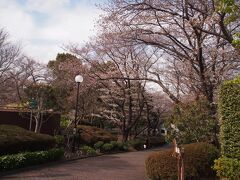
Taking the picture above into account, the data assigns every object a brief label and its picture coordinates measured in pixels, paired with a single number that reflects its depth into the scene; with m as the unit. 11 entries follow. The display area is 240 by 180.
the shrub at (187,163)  5.90
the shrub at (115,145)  13.37
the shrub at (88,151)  10.93
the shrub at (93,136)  13.17
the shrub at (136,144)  15.55
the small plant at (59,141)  10.91
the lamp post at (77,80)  10.45
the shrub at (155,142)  21.34
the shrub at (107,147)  12.64
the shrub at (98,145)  12.52
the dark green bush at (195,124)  8.20
